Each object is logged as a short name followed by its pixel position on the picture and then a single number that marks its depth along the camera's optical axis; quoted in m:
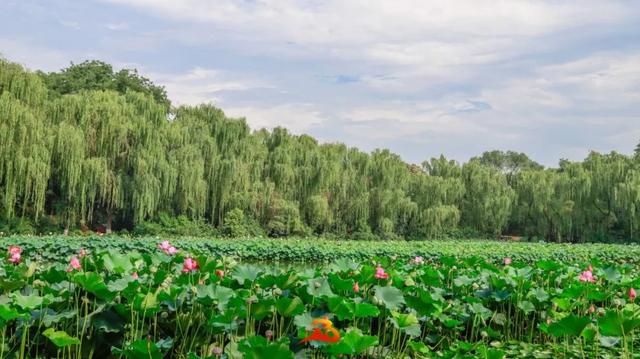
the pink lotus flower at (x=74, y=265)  3.77
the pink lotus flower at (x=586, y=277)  4.79
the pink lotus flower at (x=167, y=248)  5.03
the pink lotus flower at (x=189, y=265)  4.01
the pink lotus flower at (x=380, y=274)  4.41
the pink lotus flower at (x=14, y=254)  4.61
